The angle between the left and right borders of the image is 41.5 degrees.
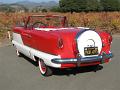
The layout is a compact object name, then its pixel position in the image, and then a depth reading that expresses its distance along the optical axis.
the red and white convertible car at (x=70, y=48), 3.68
